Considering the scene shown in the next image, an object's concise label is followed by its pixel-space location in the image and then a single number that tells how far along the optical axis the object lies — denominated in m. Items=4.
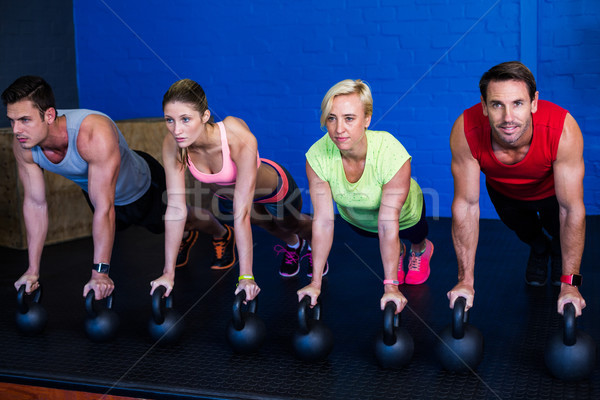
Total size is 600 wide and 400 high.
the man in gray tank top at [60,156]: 2.22
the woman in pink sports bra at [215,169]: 2.16
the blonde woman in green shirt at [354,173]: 2.03
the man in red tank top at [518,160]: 1.87
